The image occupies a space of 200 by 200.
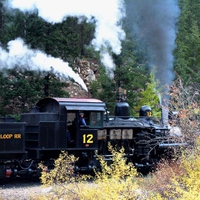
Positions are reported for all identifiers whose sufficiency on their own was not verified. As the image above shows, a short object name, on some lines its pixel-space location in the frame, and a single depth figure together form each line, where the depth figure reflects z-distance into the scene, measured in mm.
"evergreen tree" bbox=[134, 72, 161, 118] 33000
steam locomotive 14898
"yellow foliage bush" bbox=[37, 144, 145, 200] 9344
